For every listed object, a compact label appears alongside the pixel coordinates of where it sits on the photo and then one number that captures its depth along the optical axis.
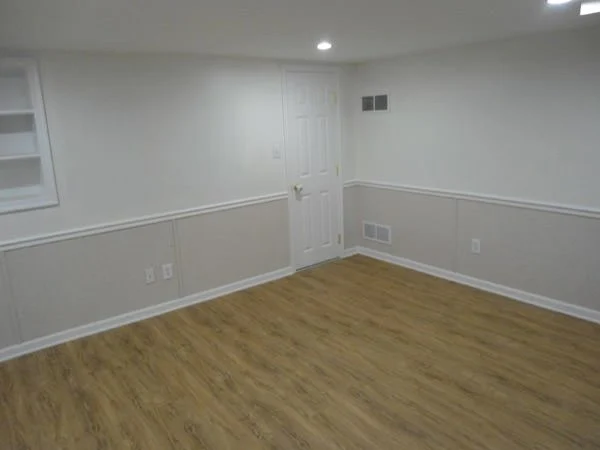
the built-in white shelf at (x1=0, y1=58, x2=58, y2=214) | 3.24
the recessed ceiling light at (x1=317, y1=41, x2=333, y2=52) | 3.48
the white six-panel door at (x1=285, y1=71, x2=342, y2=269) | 4.65
